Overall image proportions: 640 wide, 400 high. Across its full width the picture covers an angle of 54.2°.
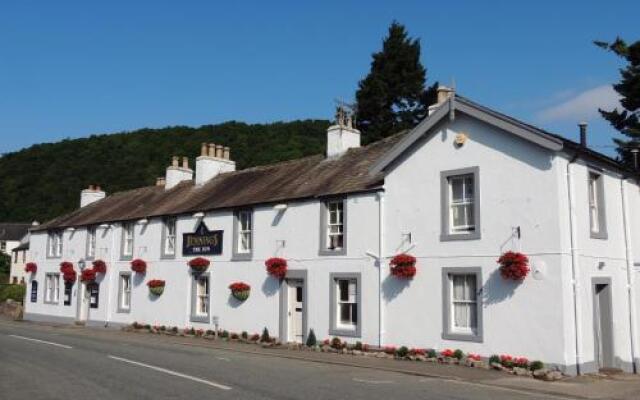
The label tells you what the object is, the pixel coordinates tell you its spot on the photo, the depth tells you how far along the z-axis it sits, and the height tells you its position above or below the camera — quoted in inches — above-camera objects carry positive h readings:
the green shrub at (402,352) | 685.3 -67.1
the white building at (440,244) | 603.8 +52.4
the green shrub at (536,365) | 577.6 -68.1
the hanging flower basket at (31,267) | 1400.1 +45.3
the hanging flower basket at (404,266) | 687.1 +26.3
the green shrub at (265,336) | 838.3 -62.4
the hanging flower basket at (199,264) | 957.8 +38.0
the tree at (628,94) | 1221.7 +387.5
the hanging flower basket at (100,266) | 1162.6 +41.0
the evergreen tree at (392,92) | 1982.0 +637.1
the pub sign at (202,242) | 954.7 +72.9
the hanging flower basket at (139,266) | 1072.2 +38.2
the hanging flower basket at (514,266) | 596.4 +23.5
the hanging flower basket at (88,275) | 1177.4 +24.6
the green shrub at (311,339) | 784.9 -61.7
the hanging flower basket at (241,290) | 880.3 -1.3
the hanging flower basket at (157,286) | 1035.3 +4.3
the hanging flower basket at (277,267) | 830.5 +29.4
